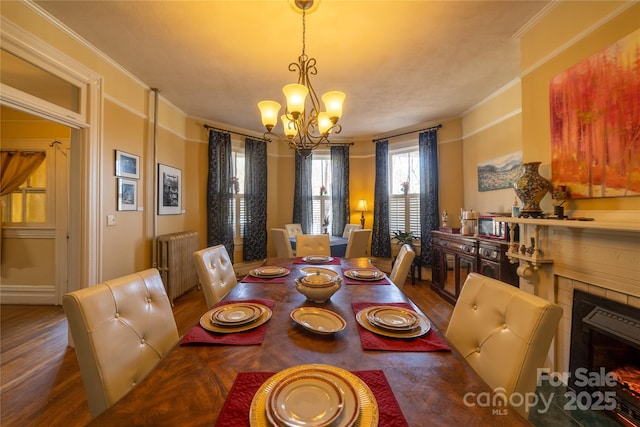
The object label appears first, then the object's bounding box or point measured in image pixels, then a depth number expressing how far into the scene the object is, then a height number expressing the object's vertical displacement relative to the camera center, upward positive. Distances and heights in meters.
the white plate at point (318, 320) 1.05 -0.48
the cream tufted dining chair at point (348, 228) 4.88 -0.28
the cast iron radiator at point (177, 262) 3.29 -0.65
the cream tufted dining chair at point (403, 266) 1.87 -0.39
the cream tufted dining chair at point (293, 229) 4.93 -0.29
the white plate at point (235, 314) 1.11 -0.47
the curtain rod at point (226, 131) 4.26 +1.47
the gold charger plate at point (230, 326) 1.07 -0.49
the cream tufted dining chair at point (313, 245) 2.98 -0.37
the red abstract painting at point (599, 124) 1.36 +0.54
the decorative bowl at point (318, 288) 1.34 -0.40
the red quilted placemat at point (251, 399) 0.62 -0.50
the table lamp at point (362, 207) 5.09 +0.14
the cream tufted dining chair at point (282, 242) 3.71 -0.43
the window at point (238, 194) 4.70 +0.37
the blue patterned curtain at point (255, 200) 4.77 +0.27
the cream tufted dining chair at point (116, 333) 0.87 -0.46
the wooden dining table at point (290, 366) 0.63 -0.51
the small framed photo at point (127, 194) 2.78 +0.23
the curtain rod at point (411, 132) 4.25 +1.46
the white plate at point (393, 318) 1.06 -0.47
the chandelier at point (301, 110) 1.71 +0.78
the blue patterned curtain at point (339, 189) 5.16 +0.51
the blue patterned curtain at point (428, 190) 4.27 +0.41
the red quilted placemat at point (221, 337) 0.98 -0.50
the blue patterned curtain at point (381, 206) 4.88 +0.15
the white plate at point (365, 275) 1.82 -0.45
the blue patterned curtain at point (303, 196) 5.14 +0.36
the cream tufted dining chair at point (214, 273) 1.68 -0.41
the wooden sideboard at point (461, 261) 2.63 -0.58
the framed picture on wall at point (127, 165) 2.75 +0.56
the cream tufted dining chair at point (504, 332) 0.84 -0.45
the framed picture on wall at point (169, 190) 3.48 +0.35
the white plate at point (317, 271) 1.91 -0.45
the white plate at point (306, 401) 0.60 -0.48
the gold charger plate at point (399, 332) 1.03 -0.49
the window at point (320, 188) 5.33 +0.55
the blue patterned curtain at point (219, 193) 4.28 +0.37
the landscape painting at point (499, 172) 2.95 +0.53
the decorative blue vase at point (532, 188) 1.83 +0.19
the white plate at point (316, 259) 2.40 -0.44
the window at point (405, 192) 4.77 +0.41
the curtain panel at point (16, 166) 3.24 +0.62
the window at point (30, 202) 3.35 +0.16
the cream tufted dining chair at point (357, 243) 3.46 -0.41
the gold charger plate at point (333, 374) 0.61 -0.49
